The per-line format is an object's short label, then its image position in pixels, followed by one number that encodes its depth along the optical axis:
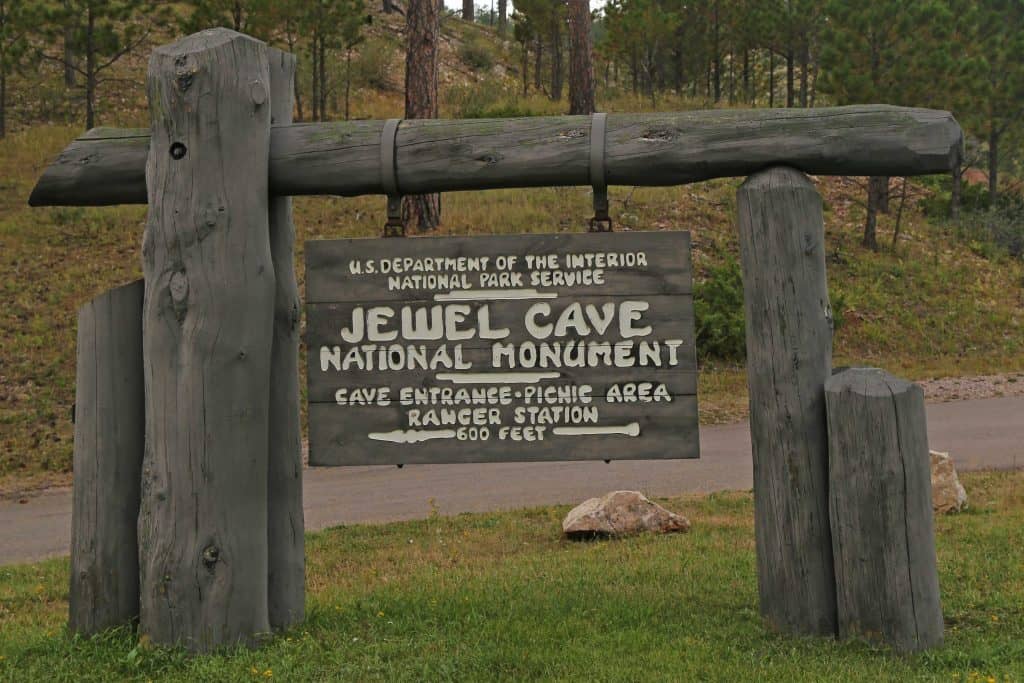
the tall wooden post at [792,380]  4.72
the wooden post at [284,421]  5.02
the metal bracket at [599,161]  4.82
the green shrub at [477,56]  35.78
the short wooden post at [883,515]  4.58
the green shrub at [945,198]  25.23
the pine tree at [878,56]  20.66
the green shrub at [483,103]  24.97
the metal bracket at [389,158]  4.91
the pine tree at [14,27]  20.19
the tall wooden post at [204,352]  4.66
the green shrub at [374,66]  29.59
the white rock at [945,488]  7.93
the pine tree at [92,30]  20.05
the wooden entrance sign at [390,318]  4.69
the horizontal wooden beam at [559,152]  4.71
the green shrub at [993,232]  22.61
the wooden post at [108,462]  4.86
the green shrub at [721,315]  15.69
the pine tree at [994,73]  24.03
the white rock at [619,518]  7.45
